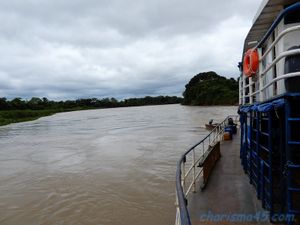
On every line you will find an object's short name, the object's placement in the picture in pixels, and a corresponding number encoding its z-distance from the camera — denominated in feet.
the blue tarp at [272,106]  9.41
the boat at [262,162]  9.33
